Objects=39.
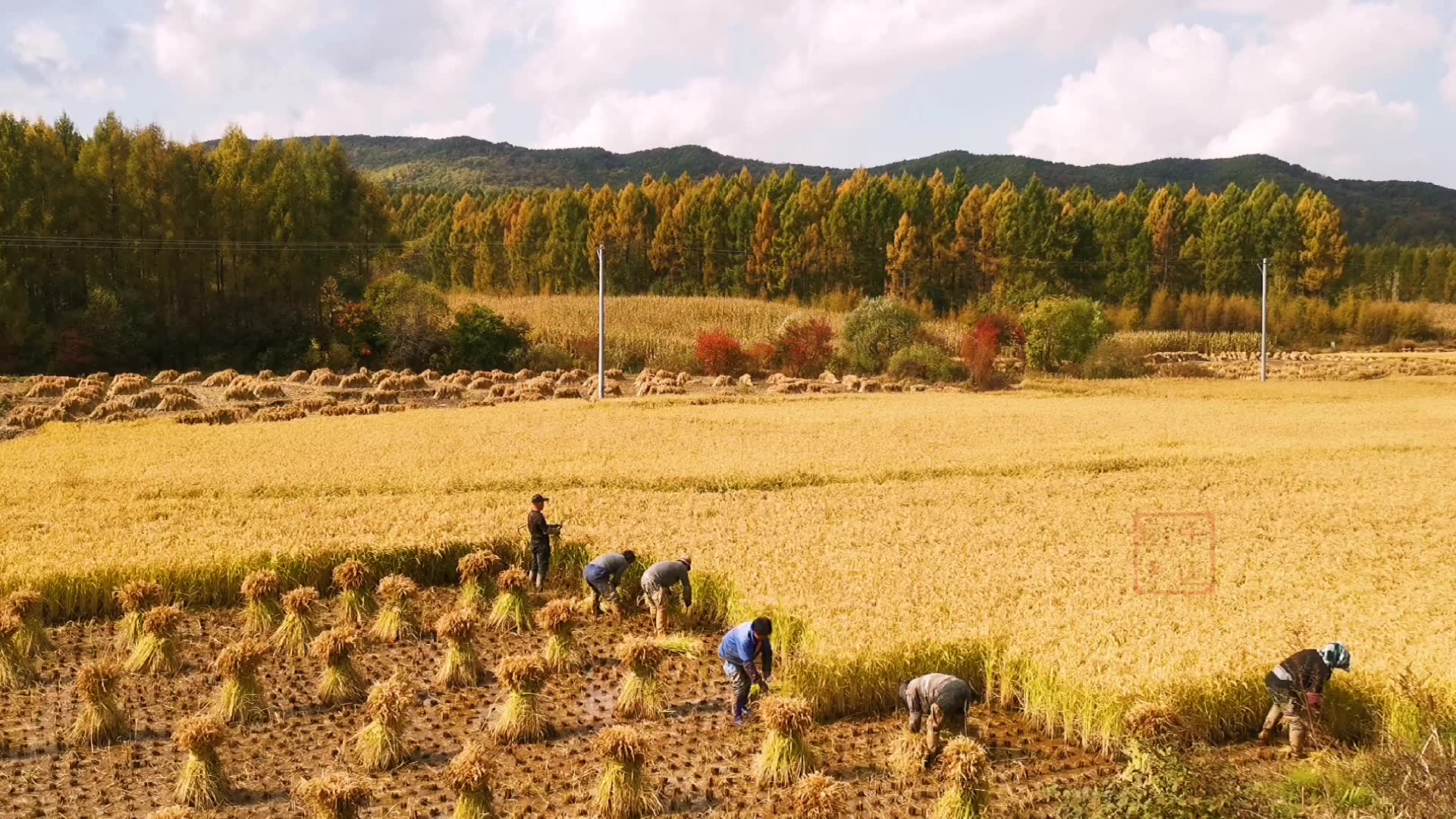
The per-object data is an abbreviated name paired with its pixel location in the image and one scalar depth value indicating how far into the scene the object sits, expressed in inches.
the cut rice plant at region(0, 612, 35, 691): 425.4
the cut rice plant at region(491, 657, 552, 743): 377.4
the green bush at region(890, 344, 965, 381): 1815.9
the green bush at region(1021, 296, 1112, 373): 1971.0
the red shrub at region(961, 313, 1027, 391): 1782.7
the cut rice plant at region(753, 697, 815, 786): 337.1
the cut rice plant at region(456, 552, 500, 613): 534.6
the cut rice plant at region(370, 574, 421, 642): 483.8
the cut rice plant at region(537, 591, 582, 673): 445.4
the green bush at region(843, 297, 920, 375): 1943.9
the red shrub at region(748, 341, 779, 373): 1930.4
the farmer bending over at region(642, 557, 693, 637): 486.0
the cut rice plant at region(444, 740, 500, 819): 305.9
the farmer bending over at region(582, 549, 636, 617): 510.9
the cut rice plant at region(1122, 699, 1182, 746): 335.3
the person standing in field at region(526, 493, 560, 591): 542.9
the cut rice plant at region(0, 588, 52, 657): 450.3
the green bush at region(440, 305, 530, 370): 1856.5
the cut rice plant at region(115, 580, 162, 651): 465.1
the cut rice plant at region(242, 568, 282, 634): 489.7
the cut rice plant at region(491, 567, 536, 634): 502.0
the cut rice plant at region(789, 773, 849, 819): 291.7
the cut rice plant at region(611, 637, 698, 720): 397.1
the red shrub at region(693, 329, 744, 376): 1878.7
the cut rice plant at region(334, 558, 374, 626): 511.2
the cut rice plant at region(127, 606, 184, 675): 440.1
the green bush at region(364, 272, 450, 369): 1843.0
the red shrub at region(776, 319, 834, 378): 1923.0
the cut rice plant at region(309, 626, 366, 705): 412.2
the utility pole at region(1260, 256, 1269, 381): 1788.9
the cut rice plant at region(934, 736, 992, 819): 299.7
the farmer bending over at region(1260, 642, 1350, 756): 348.8
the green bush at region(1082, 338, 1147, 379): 1958.9
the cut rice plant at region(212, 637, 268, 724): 394.3
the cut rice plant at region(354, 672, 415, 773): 354.3
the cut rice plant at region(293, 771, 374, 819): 297.3
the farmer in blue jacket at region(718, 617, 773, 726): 383.6
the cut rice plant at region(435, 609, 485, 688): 431.8
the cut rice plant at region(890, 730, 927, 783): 344.2
